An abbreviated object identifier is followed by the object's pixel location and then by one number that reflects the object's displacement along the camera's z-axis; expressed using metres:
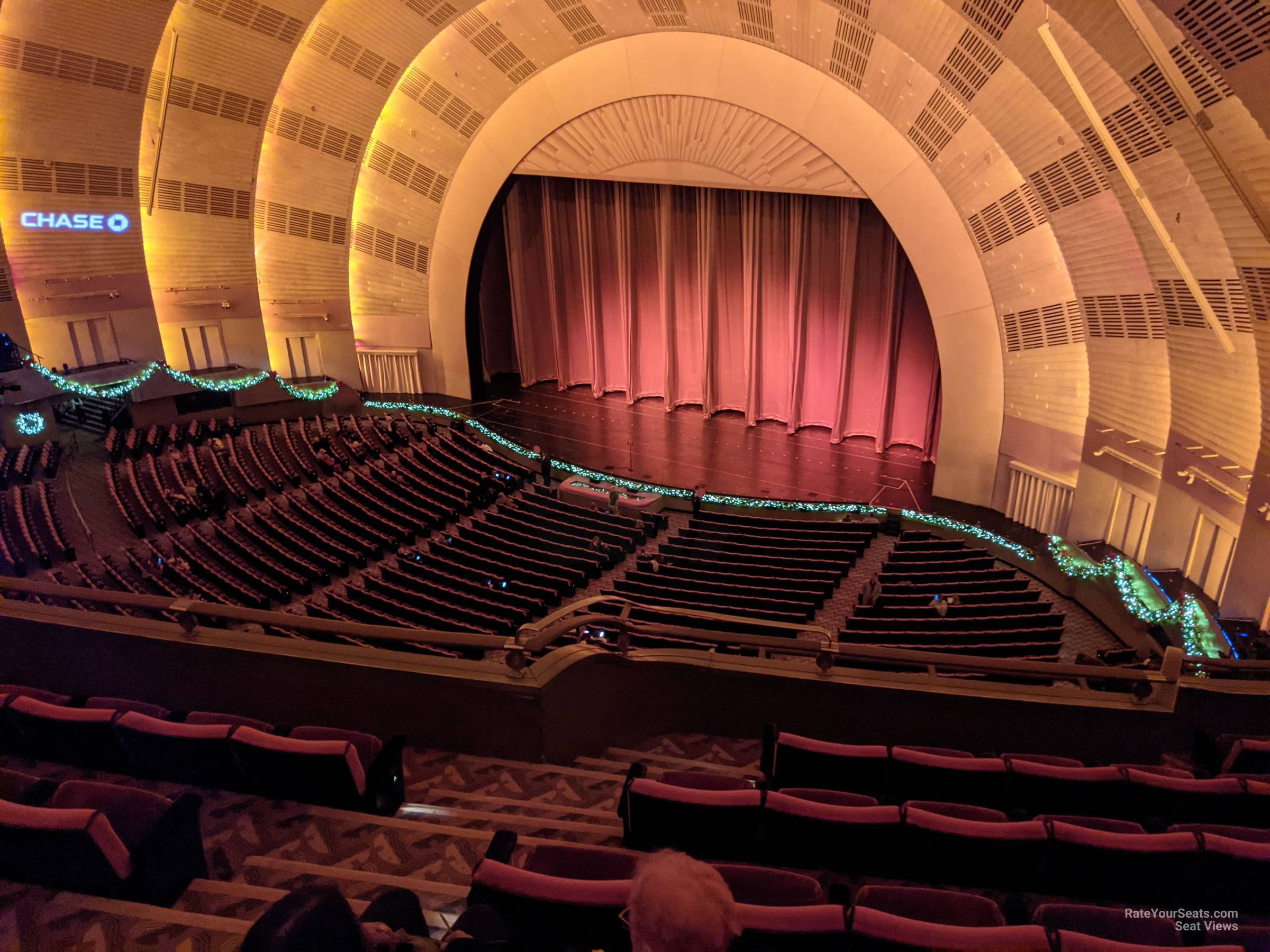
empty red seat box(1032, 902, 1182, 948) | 2.52
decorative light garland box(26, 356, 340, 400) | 15.57
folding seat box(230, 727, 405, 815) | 3.19
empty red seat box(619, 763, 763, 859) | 3.09
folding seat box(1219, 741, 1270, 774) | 4.00
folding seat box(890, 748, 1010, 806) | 3.62
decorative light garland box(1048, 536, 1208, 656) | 9.16
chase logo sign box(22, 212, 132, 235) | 15.37
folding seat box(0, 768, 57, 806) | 2.89
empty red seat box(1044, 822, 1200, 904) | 2.96
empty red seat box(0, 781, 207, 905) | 2.45
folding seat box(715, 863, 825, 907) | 2.63
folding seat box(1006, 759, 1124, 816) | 3.59
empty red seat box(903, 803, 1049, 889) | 2.99
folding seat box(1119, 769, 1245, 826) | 3.52
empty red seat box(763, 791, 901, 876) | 3.06
